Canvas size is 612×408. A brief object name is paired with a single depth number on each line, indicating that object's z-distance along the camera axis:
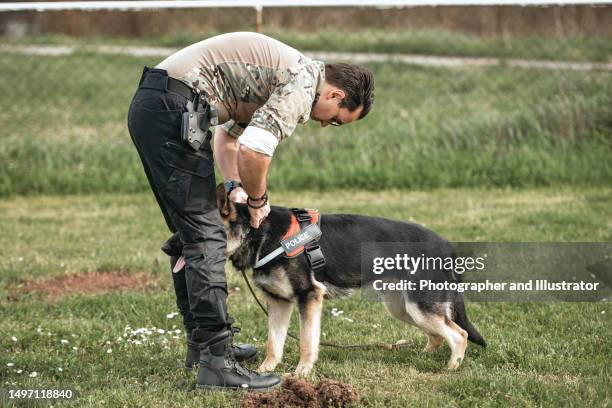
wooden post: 9.16
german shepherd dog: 4.36
